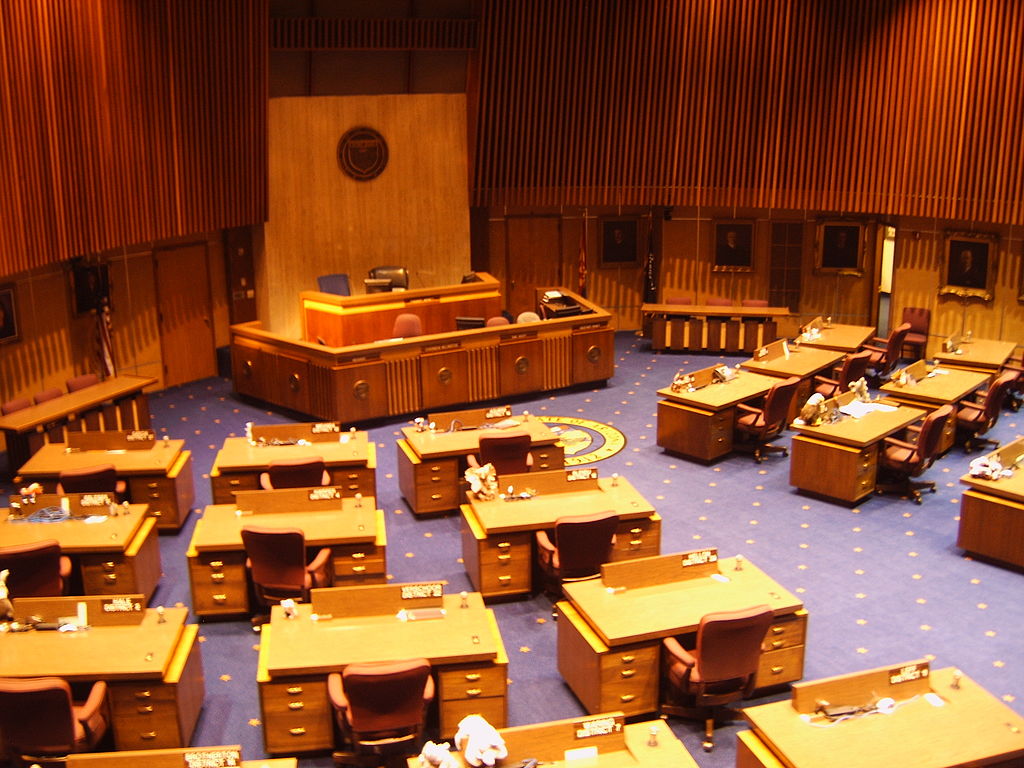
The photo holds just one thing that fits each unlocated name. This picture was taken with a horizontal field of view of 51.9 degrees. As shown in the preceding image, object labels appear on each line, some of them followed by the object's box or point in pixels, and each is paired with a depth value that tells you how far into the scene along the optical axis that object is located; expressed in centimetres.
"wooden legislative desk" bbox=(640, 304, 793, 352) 1520
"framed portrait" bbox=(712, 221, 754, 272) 1656
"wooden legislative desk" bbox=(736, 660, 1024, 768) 514
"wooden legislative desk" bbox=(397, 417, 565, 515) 972
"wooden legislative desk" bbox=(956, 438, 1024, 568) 861
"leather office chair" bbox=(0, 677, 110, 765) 561
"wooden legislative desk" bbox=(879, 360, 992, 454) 1108
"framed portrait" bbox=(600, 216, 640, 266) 1702
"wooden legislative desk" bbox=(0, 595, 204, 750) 607
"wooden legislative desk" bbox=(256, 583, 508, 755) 613
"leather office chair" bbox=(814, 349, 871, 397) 1206
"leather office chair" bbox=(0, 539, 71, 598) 718
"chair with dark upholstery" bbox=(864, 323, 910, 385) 1351
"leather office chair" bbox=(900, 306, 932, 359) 1484
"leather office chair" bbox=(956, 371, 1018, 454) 1112
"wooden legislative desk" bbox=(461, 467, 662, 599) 803
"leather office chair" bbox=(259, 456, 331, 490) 885
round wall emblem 1563
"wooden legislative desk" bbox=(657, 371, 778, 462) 1106
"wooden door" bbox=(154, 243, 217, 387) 1423
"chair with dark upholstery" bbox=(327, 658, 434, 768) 573
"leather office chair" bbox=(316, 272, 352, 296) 1526
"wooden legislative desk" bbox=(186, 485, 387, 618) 768
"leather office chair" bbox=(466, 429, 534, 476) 936
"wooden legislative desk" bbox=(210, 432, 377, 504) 919
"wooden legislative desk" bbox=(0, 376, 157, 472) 1056
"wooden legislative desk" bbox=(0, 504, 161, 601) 770
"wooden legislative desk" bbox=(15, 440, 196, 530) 924
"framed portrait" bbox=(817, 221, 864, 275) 1580
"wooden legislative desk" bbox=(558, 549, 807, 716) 646
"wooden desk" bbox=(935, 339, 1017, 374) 1239
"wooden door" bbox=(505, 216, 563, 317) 1683
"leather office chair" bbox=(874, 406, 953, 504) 990
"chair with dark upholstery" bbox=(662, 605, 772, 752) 617
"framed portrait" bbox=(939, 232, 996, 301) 1438
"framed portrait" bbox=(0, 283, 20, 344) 1181
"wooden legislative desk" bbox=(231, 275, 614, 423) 1239
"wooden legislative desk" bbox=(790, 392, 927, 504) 995
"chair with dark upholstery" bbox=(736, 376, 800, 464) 1102
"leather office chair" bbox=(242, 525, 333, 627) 727
